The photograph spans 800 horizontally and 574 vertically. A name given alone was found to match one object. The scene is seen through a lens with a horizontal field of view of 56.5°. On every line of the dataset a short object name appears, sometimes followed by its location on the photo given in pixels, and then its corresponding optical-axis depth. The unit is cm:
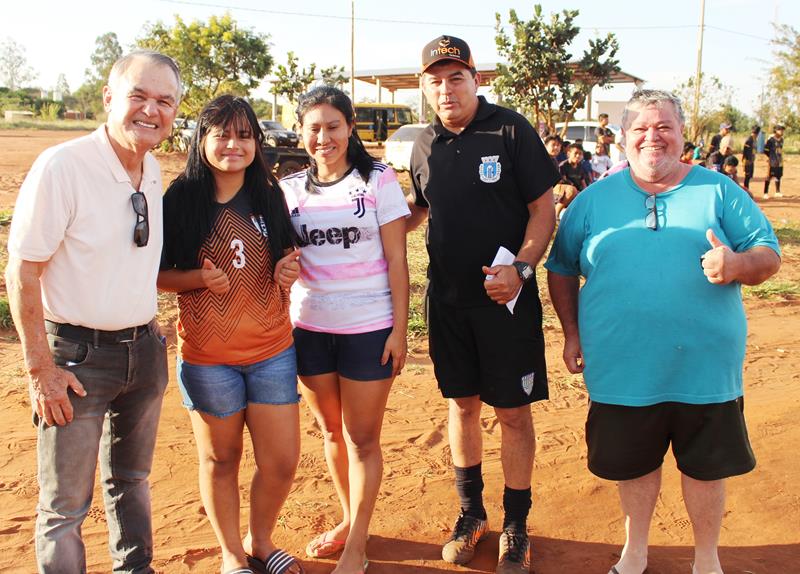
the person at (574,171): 1232
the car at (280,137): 2616
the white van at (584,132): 2280
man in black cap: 331
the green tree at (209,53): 2366
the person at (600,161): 1424
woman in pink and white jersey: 316
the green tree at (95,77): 6084
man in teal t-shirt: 285
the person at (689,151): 1609
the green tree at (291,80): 2883
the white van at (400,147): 2033
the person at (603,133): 1503
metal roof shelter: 3788
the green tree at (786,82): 2956
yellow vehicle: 2911
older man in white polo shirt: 251
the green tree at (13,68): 8639
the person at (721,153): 1604
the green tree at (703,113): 2722
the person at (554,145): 1290
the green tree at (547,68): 1717
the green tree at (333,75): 3138
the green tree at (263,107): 4851
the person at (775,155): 1772
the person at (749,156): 1844
